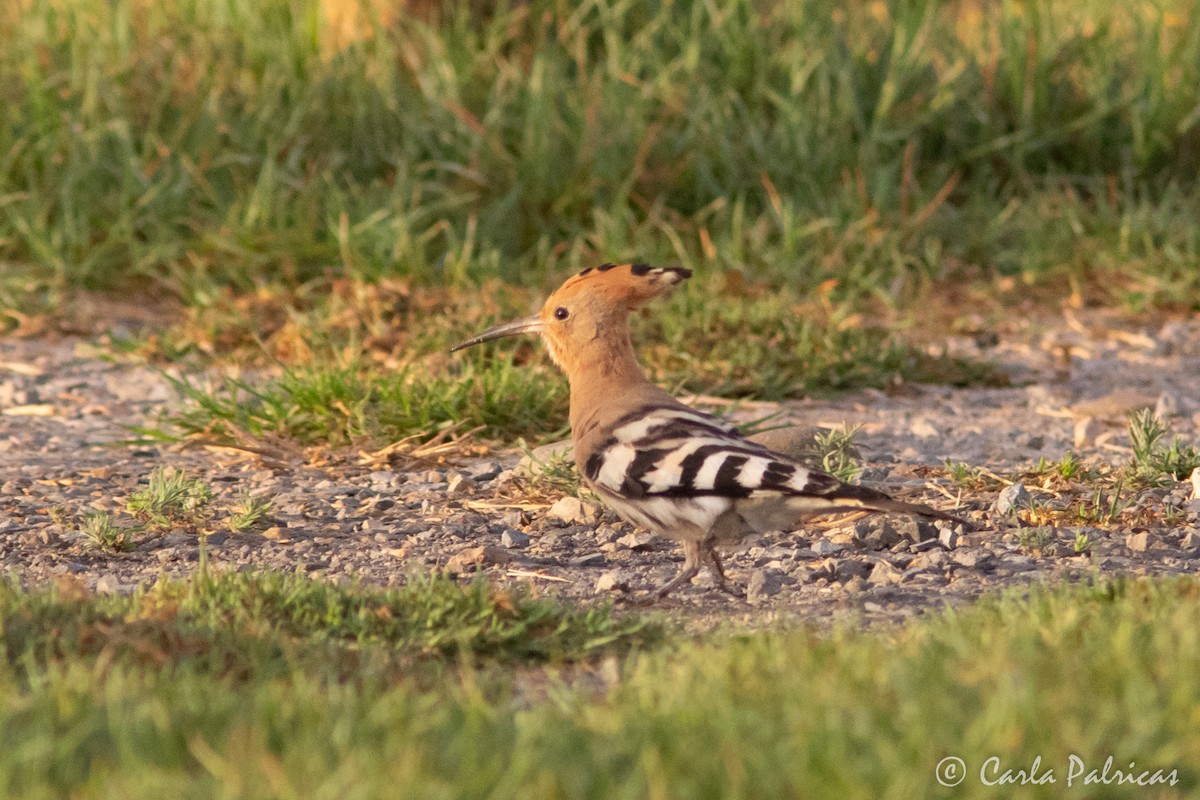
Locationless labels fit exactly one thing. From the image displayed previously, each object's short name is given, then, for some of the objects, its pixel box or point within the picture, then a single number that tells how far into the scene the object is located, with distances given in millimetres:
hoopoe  7680
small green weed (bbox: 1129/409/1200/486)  9586
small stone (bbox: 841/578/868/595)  7951
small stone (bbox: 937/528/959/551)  8711
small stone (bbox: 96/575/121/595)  7715
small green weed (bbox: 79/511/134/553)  8648
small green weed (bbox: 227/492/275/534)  9039
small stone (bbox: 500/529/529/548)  8945
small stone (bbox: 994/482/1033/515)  9172
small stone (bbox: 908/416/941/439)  11531
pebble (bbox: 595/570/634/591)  8125
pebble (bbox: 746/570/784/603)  8000
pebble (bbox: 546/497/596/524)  9406
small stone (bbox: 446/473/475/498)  9961
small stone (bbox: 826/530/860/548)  8773
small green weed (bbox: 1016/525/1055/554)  8500
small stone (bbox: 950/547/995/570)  8305
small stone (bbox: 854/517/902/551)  8742
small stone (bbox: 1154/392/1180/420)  12078
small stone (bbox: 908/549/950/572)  8328
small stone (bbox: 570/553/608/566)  8664
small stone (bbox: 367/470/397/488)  10193
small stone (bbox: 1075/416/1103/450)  11359
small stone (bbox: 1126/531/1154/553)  8492
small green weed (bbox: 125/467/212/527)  9109
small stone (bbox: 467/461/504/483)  10234
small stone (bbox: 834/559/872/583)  8203
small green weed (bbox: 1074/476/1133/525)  9000
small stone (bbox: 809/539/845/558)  8616
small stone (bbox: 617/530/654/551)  9047
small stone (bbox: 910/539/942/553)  8690
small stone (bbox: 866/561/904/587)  8078
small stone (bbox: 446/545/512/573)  8391
